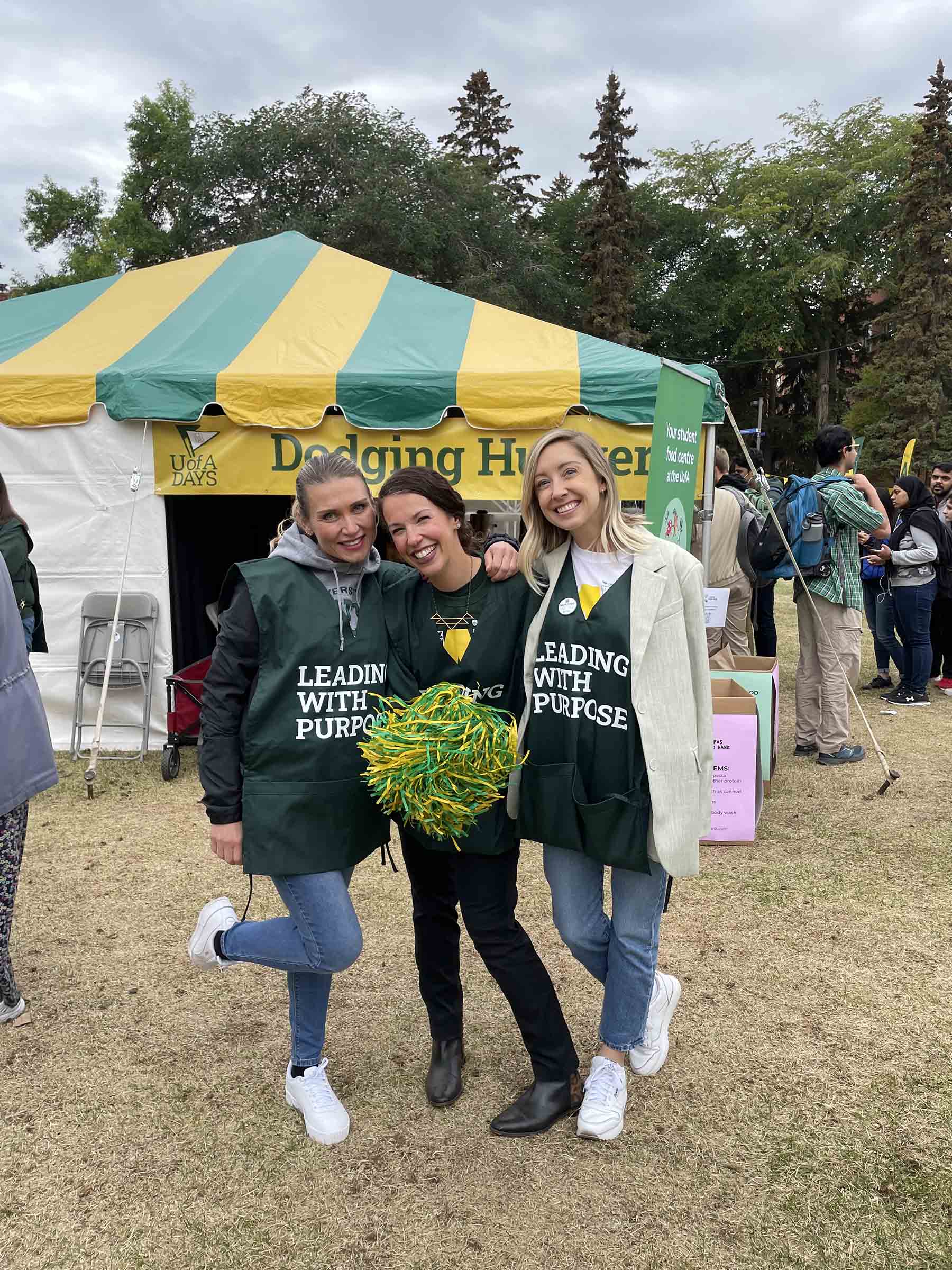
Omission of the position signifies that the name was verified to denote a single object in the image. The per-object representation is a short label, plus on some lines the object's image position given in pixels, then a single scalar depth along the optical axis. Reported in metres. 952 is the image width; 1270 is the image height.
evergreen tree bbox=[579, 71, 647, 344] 29.42
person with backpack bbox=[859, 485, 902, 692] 7.62
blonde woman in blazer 2.16
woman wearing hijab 6.96
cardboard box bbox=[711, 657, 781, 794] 5.03
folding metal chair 6.11
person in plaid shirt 5.45
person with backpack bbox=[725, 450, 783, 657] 7.84
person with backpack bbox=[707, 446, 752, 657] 6.29
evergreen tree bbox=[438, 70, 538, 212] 36.12
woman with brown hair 2.21
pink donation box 4.53
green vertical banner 4.70
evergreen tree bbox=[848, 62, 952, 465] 28.20
